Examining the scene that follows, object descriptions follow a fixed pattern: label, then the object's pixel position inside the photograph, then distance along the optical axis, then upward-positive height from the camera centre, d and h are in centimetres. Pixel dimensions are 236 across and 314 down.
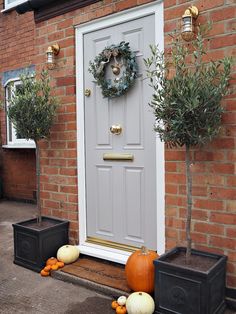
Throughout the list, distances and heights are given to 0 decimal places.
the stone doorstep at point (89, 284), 280 -128
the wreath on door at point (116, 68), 308 +76
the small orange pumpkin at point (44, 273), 327 -130
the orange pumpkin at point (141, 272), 265 -105
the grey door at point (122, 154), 311 -10
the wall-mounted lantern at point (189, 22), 257 +98
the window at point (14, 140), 633 +12
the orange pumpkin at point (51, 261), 336 -121
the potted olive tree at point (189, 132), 221 +9
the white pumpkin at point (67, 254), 338 -115
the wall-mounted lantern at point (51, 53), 370 +107
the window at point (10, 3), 638 +287
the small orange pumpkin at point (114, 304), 261 -130
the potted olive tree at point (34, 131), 337 +16
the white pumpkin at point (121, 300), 259 -125
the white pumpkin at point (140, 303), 243 -121
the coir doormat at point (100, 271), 294 -125
